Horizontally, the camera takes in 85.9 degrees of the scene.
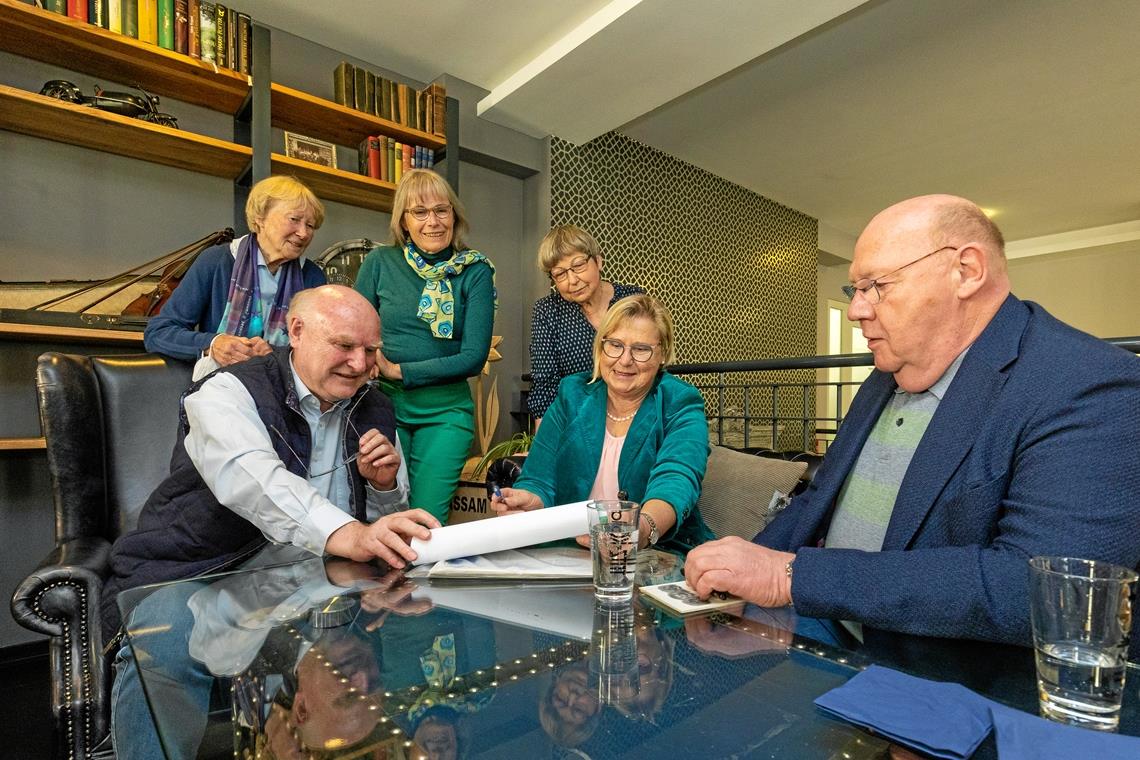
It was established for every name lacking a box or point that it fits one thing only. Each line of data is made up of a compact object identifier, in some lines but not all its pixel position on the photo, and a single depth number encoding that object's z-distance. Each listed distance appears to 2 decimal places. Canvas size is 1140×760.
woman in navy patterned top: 2.26
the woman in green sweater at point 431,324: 2.06
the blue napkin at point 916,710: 0.48
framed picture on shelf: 3.06
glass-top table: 0.54
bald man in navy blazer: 0.75
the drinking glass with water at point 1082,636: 0.53
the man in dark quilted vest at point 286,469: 1.19
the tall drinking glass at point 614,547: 0.91
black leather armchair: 1.28
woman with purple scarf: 1.94
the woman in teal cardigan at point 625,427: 1.58
